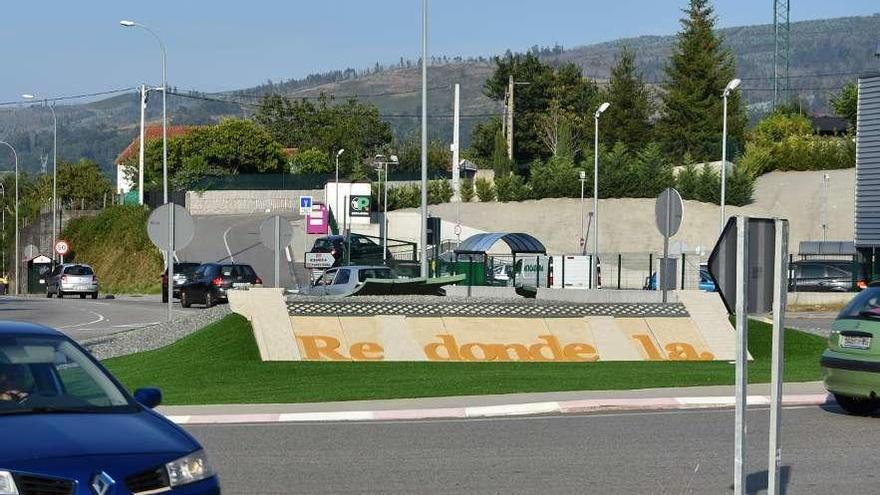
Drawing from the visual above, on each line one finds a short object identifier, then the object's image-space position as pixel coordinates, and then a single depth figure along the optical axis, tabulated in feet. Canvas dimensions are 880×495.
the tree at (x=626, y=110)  346.95
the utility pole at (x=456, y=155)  286.05
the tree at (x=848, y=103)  338.83
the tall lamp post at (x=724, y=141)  177.13
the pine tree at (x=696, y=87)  322.55
